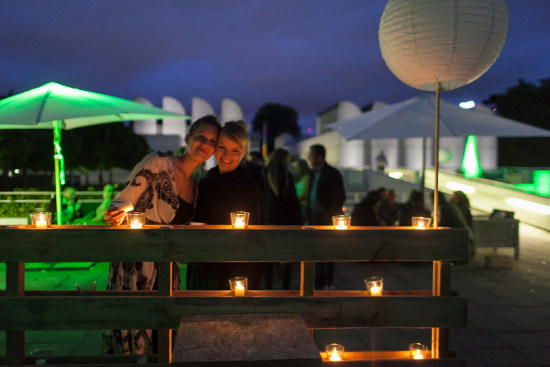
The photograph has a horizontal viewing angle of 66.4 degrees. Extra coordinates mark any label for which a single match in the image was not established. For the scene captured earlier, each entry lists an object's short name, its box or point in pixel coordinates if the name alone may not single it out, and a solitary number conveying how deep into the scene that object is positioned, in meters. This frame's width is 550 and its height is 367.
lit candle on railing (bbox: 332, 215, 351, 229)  2.17
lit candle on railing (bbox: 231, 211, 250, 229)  2.10
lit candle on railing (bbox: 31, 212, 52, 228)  2.08
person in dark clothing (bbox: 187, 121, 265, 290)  2.71
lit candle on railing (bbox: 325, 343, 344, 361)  2.19
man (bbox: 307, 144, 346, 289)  5.31
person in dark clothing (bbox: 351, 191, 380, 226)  6.52
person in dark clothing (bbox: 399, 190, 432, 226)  6.89
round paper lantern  2.43
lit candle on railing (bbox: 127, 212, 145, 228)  2.11
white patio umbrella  6.85
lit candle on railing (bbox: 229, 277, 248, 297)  2.13
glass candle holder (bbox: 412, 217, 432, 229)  2.21
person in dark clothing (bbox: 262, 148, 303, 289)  4.92
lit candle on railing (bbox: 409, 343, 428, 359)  2.22
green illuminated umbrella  4.39
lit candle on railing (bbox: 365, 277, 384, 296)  2.20
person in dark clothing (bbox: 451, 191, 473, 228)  7.32
